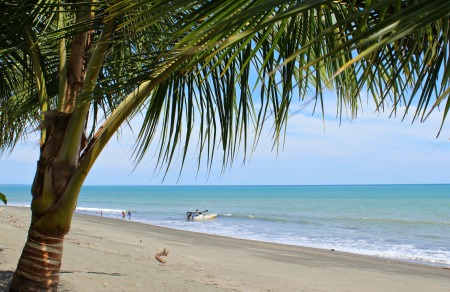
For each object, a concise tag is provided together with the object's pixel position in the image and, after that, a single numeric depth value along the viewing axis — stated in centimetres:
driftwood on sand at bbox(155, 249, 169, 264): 1045
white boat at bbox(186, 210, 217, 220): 3359
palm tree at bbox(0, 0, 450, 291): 262
